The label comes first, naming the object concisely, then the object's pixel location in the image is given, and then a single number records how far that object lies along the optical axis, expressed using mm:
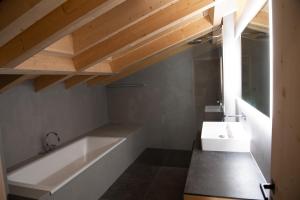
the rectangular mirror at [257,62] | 1482
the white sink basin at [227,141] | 2057
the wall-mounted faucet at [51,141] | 3091
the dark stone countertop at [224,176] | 1350
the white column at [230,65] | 2812
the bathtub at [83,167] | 2234
